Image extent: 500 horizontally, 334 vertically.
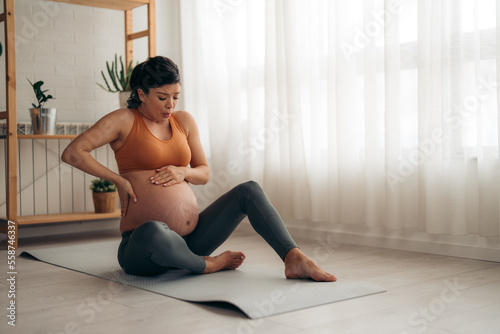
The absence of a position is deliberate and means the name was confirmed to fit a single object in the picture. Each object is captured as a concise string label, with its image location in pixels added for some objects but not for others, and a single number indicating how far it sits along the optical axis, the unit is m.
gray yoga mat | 1.74
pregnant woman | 2.01
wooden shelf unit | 2.99
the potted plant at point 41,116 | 3.22
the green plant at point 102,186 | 3.51
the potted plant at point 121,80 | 3.58
